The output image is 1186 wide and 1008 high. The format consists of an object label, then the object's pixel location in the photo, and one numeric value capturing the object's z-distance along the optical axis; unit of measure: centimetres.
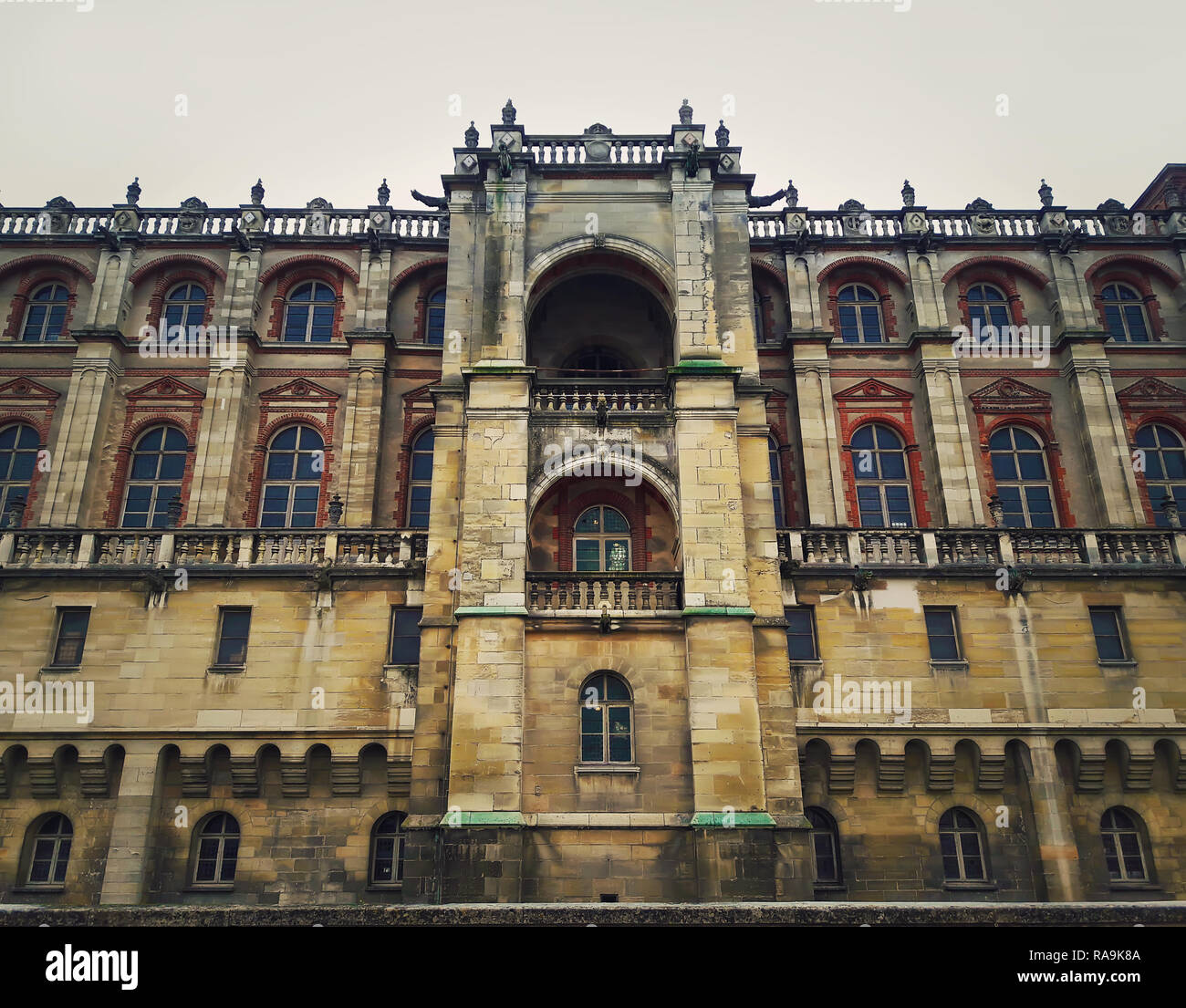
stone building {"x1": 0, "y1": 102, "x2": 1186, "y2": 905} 1925
